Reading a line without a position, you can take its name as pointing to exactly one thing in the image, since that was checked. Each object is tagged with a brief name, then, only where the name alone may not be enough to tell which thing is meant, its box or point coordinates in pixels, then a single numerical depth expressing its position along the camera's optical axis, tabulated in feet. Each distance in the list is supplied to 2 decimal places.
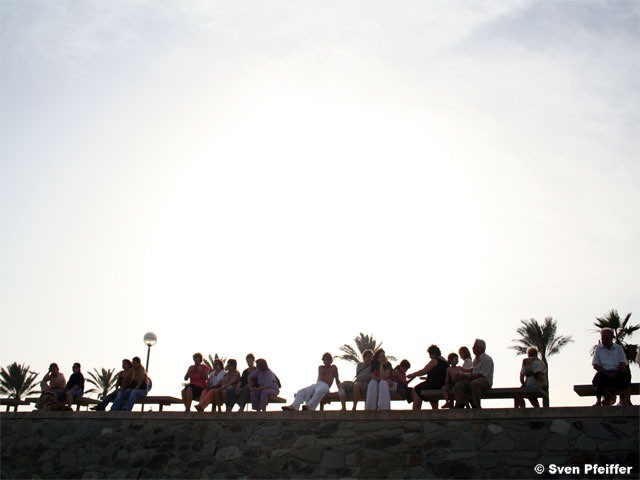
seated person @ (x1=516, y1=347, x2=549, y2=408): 34.09
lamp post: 54.24
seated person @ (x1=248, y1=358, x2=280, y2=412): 38.78
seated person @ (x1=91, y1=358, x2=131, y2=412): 43.50
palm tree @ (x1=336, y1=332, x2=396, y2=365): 114.73
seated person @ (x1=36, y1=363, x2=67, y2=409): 44.83
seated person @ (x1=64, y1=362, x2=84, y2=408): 45.11
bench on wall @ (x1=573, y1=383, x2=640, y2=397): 31.63
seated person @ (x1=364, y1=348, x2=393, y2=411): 34.83
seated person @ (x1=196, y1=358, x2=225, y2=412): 40.29
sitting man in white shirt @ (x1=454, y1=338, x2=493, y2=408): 33.27
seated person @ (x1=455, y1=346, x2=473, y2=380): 36.58
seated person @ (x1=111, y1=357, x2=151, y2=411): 42.60
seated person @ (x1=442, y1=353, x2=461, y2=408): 34.19
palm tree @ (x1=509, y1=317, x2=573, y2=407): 115.96
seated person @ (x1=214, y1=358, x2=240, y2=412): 40.01
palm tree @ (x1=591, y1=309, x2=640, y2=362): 89.56
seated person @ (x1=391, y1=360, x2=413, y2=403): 35.81
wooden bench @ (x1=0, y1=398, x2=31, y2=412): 47.16
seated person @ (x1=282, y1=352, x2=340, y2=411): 36.86
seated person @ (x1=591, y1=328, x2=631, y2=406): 31.73
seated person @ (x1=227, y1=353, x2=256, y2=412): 39.60
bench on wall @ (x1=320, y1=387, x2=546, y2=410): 32.73
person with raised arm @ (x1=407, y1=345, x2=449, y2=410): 35.27
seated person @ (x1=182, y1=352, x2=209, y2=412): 41.04
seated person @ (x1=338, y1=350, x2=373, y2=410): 36.17
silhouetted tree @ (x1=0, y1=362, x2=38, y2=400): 140.46
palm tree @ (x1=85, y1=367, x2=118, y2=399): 143.33
